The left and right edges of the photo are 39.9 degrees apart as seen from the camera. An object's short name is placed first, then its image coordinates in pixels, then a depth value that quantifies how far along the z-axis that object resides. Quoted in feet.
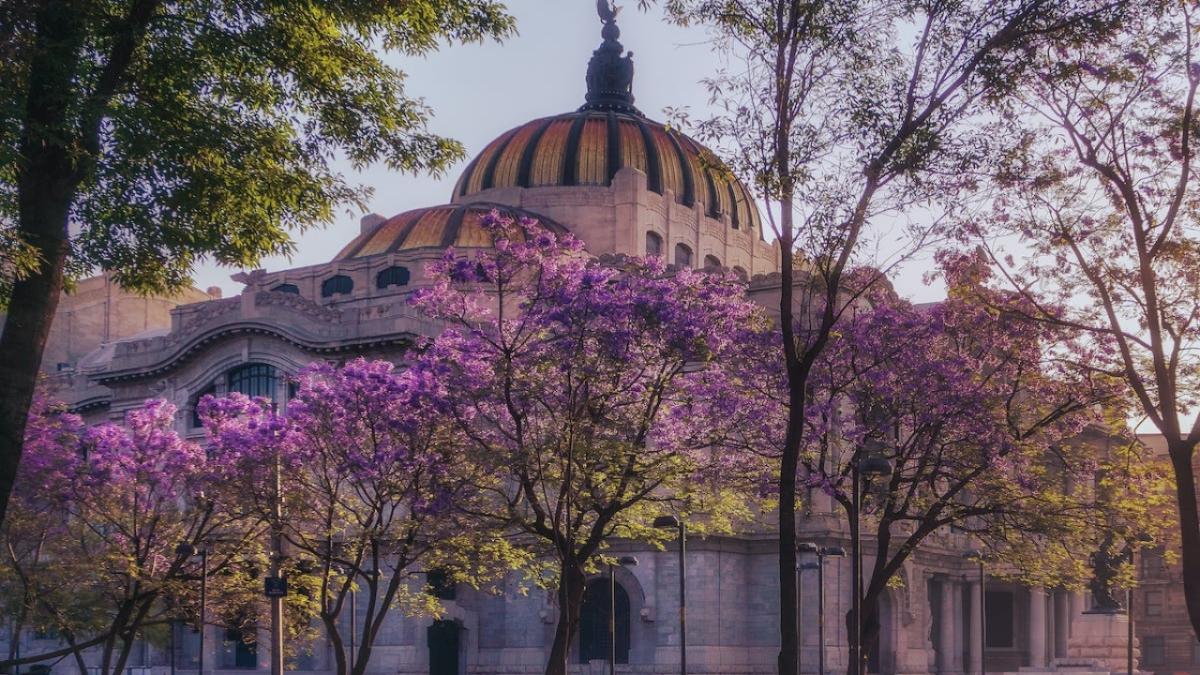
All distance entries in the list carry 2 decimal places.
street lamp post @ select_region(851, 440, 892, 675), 102.58
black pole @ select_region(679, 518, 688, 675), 145.32
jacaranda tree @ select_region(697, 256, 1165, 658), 130.00
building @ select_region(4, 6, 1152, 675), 218.18
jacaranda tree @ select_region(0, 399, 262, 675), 151.64
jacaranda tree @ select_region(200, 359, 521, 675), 132.87
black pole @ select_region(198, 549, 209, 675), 142.92
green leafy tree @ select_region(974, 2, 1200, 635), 87.86
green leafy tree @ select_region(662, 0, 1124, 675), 86.48
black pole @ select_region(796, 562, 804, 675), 200.32
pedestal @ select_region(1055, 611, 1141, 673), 302.86
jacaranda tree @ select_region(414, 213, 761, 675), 122.52
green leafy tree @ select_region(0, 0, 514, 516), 61.67
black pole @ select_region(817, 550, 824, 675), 150.65
